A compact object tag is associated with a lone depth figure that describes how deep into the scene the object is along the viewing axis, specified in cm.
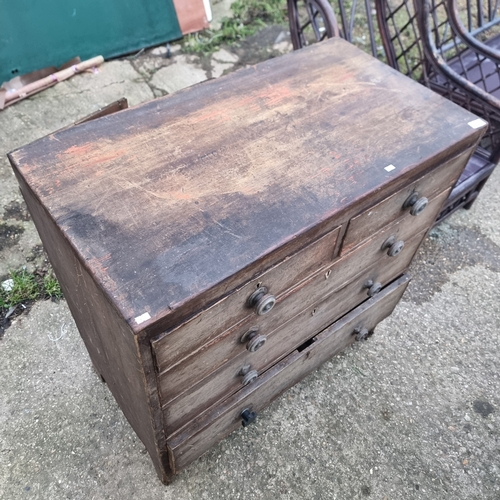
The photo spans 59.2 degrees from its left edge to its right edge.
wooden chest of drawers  94
